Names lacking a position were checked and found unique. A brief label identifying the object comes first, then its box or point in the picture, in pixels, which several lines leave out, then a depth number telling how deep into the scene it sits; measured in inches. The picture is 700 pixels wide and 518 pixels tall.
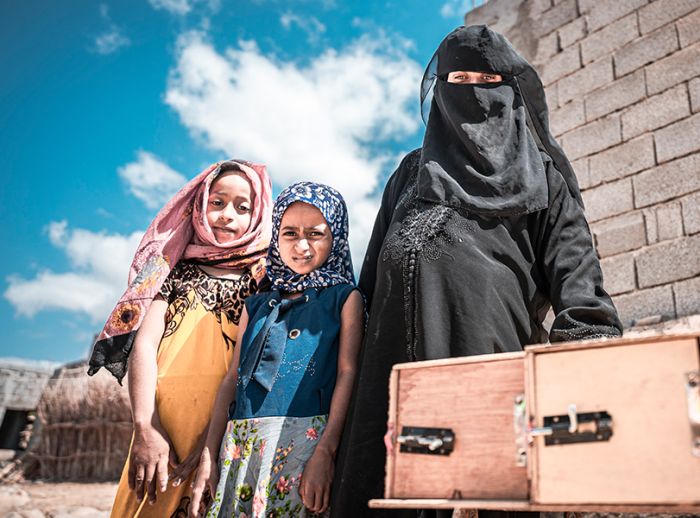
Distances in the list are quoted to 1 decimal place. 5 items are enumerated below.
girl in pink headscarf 80.0
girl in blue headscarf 68.5
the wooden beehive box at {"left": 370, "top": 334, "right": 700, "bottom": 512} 38.2
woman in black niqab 62.9
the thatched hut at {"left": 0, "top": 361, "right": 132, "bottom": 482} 274.5
